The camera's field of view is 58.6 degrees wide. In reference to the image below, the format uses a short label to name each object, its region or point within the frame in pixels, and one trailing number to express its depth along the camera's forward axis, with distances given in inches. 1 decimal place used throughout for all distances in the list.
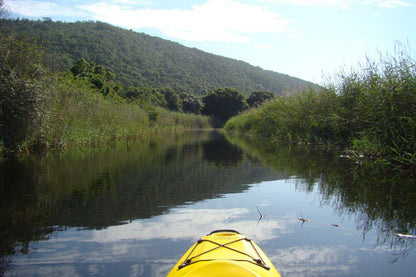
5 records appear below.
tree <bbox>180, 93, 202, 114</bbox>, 2324.1
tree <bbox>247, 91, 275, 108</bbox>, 2250.2
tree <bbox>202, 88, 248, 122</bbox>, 2256.4
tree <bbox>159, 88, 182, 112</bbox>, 2191.2
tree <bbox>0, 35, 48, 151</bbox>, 412.5
